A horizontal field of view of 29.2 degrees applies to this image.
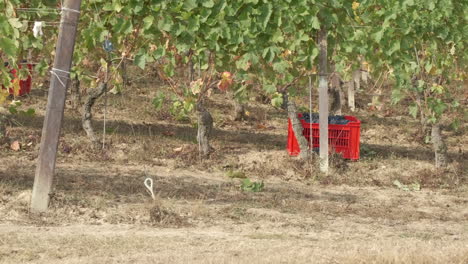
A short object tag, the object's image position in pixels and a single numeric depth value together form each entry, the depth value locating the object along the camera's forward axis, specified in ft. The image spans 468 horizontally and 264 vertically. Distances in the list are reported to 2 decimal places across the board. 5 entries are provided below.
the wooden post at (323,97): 35.55
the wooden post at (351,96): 51.03
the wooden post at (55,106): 27.12
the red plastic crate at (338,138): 37.45
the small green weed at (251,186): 32.40
